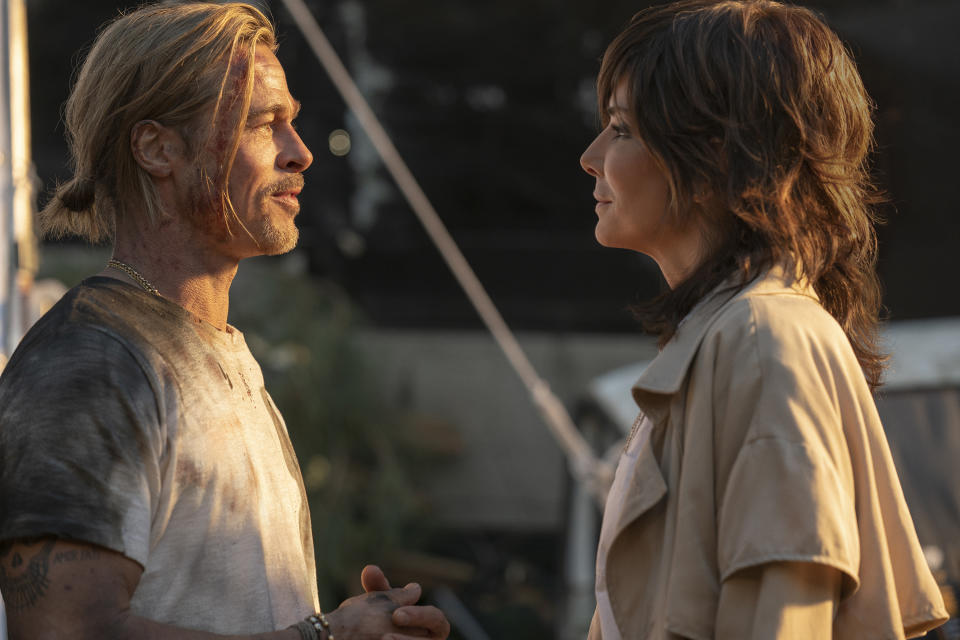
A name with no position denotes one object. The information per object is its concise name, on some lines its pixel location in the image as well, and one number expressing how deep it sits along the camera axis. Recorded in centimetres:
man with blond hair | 305
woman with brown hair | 305
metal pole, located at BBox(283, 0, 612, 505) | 586
